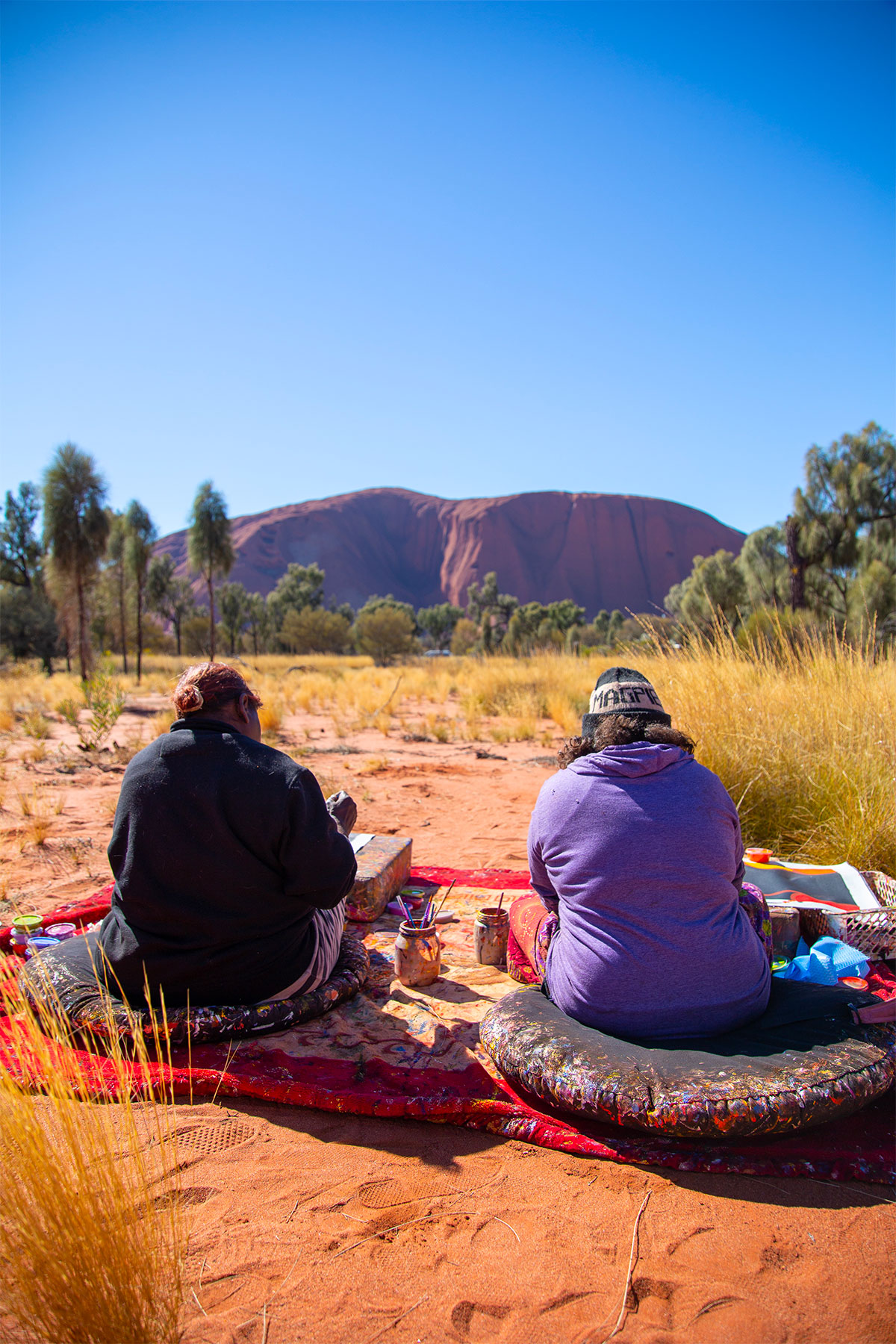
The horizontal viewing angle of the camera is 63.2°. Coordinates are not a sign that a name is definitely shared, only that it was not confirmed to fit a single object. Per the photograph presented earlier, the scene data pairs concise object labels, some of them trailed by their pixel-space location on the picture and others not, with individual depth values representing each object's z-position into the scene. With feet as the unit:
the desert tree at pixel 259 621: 153.07
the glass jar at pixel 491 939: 10.80
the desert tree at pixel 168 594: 120.92
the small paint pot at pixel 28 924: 11.13
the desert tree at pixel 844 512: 51.31
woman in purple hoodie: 7.07
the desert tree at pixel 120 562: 90.63
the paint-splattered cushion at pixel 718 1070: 6.28
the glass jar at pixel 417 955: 10.05
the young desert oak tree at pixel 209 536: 86.07
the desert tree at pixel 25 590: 85.25
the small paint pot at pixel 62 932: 11.23
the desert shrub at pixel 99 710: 27.55
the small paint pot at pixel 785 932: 10.66
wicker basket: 10.46
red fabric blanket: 6.58
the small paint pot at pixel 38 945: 9.93
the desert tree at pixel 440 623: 216.54
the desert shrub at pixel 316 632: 126.62
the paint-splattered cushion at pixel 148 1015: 8.10
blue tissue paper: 9.64
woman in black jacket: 7.79
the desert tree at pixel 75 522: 57.62
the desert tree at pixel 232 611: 143.33
